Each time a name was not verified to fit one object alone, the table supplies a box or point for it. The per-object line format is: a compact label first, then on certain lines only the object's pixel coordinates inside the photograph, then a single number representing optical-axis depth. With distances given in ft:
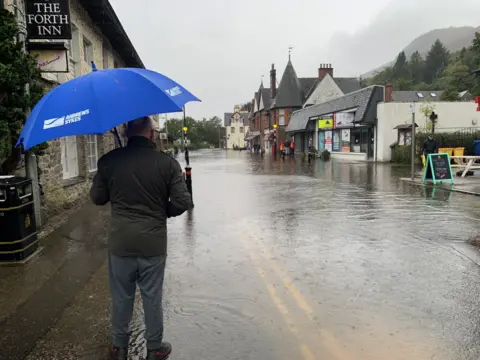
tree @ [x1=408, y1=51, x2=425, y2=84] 434.30
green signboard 48.78
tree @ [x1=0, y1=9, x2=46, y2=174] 20.99
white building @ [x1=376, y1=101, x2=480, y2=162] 93.40
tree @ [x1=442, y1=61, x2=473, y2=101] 286.81
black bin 18.61
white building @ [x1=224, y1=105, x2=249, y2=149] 381.81
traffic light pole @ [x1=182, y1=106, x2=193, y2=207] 34.37
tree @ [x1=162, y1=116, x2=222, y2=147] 401.70
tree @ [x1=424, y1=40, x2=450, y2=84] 431.02
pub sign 24.80
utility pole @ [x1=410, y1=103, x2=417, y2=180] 50.95
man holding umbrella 10.23
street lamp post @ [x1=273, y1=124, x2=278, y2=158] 176.98
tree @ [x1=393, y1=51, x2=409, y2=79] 434.30
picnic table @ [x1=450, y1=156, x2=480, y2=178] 53.92
